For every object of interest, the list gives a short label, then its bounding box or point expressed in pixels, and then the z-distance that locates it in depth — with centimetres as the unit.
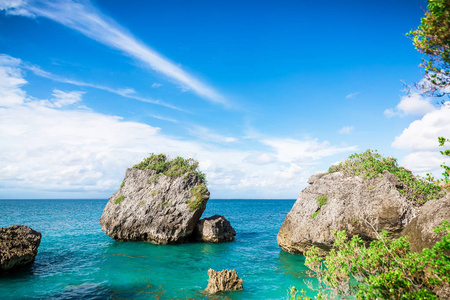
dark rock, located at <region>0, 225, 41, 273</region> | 1761
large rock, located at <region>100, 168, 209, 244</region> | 2714
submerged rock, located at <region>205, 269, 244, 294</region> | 1460
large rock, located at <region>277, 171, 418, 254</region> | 1775
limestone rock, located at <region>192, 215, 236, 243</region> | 2875
